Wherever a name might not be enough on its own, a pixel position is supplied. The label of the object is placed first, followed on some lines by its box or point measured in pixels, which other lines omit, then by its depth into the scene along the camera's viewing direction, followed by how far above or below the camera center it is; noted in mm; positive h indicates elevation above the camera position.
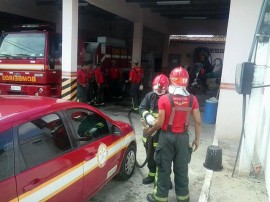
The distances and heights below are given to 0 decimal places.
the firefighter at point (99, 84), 10883 -1284
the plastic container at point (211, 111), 8762 -1645
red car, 2275 -975
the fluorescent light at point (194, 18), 17283 +2345
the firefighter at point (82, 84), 9789 -1135
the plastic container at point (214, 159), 4855 -1710
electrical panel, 4160 -261
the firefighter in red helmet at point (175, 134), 3443 -959
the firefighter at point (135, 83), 10422 -1073
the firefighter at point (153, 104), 4098 -732
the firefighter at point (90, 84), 10538 -1253
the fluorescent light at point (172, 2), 11470 +2171
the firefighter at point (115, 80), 12531 -1217
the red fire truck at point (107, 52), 11242 -2
